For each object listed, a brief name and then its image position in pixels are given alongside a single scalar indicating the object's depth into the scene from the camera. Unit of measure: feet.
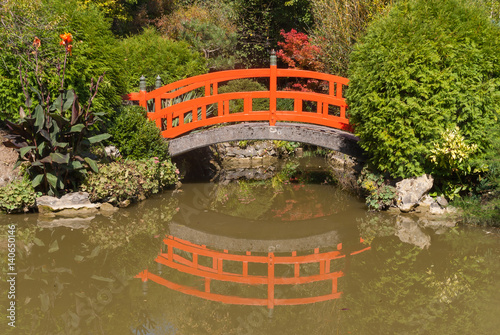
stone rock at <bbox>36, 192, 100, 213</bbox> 28.22
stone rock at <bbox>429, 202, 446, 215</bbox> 28.27
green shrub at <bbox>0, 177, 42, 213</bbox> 27.76
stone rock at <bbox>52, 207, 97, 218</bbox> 28.30
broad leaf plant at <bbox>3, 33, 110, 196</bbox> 27.20
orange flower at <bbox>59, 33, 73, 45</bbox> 26.81
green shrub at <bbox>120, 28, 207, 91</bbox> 41.42
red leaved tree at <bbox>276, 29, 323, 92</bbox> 46.26
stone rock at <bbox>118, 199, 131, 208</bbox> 30.09
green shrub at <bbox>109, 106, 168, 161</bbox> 31.86
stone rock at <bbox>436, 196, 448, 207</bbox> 28.50
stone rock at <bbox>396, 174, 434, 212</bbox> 28.48
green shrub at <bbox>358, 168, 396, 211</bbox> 29.14
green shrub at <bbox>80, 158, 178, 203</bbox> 28.96
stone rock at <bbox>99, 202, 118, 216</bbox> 29.25
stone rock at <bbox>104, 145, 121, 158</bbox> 31.63
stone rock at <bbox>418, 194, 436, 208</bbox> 28.75
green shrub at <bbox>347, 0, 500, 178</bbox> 27.30
